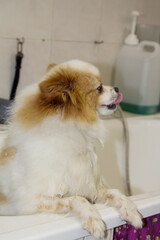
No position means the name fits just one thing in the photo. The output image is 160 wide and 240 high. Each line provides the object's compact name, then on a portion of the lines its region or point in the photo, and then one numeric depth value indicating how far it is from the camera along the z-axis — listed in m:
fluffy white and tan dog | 1.51
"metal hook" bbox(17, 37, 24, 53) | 1.97
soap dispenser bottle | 2.19
